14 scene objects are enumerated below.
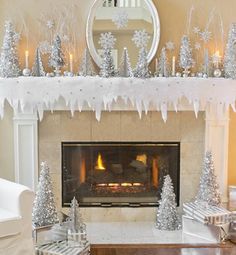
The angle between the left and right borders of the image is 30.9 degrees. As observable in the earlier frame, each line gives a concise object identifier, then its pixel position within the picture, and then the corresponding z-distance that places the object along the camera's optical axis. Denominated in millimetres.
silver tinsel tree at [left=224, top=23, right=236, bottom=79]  3812
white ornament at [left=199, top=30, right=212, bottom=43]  3945
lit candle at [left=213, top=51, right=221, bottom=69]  3900
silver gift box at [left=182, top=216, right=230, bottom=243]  3484
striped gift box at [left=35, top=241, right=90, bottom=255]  3041
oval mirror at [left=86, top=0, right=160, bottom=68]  3900
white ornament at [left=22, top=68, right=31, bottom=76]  3777
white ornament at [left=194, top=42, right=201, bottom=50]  3955
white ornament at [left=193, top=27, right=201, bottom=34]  3947
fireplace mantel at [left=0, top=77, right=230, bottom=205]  3674
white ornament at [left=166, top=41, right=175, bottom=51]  3934
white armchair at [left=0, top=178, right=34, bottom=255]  2943
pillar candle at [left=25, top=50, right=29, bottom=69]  3854
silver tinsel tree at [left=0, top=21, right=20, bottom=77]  3742
